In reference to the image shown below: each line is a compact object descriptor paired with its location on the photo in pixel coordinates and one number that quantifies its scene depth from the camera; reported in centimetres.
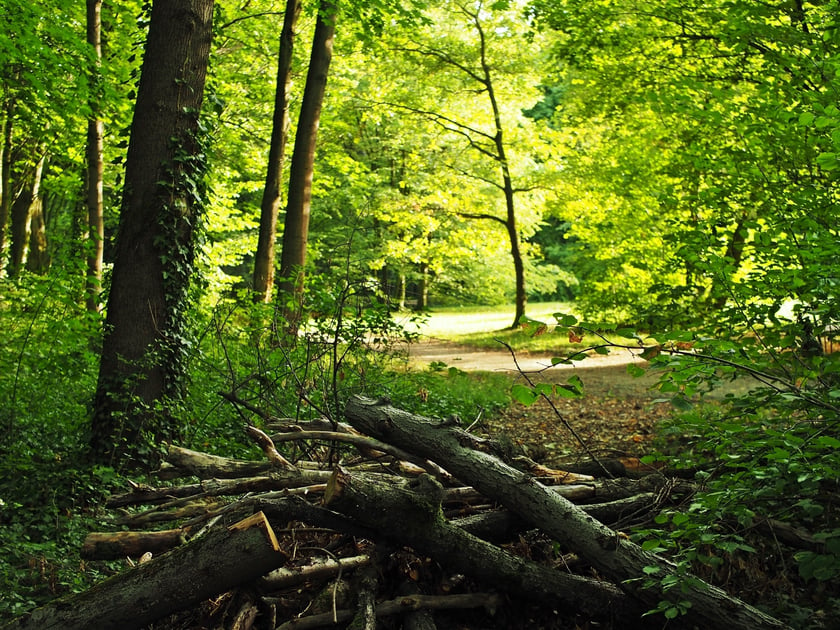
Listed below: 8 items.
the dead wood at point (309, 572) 395
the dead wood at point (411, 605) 372
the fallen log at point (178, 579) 355
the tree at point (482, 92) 2306
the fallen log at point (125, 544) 412
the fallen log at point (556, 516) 371
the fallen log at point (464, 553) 386
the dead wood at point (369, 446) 464
